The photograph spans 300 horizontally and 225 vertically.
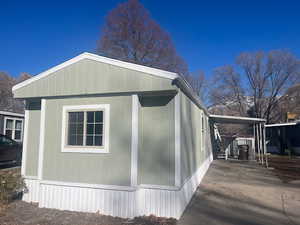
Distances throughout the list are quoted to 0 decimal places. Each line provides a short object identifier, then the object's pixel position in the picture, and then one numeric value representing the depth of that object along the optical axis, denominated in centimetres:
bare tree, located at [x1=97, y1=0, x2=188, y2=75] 1905
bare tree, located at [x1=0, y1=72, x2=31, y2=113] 2866
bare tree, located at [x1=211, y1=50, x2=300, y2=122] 2847
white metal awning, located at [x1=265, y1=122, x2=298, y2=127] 2011
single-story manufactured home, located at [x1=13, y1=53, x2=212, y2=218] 470
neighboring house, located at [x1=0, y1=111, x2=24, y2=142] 1284
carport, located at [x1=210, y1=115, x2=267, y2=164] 1190
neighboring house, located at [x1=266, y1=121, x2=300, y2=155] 2052
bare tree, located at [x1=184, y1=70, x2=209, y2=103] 3272
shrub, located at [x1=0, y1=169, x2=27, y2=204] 522
